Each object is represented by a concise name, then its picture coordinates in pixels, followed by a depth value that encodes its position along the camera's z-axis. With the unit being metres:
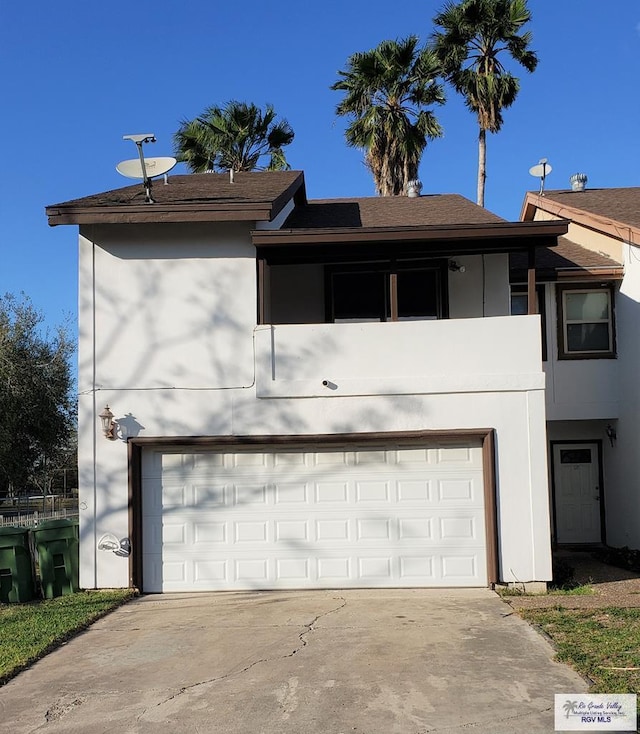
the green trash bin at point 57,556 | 10.90
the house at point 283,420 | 11.00
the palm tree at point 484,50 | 25.73
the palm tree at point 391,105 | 26.27
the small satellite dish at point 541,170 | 16.55
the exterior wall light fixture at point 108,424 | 11.18
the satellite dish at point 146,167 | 11.88
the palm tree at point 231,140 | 26.28
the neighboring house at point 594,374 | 13.96
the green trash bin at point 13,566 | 10.69
